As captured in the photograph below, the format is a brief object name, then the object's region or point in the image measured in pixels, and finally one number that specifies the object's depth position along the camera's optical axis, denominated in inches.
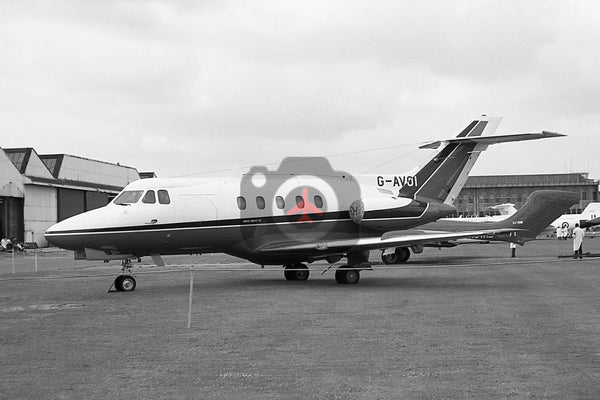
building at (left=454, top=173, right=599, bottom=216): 6018.7
